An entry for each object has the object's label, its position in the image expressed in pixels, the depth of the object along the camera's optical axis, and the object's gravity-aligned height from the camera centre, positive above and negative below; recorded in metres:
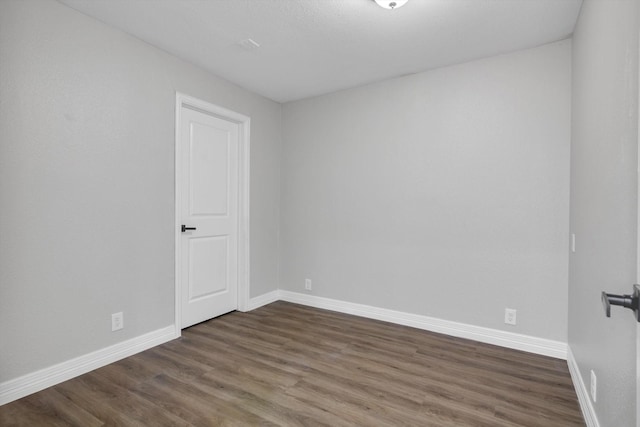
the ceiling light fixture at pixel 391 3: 2.07 +1.35
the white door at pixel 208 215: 3.12 -0.02
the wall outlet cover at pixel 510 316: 2.76 -0.86
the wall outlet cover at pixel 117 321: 2.48 -0.83
